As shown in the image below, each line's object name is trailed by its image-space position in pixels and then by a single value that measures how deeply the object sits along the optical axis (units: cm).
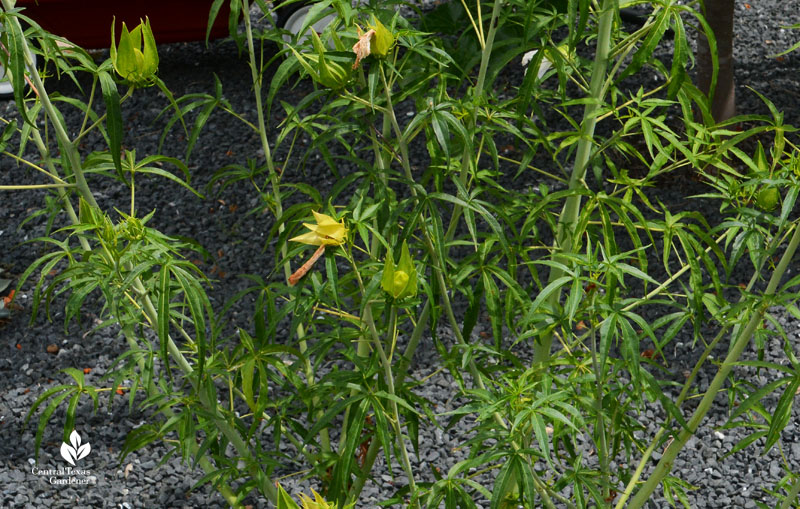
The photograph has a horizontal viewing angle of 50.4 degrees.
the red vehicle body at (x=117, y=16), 508
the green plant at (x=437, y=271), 155
